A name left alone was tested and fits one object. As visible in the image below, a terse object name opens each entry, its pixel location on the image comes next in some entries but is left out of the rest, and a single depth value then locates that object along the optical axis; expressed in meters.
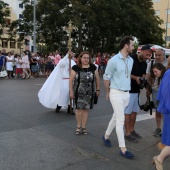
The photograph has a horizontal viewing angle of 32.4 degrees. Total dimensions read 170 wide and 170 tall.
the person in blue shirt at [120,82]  4.69
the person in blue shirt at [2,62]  18.73
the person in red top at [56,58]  20.42
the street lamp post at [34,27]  25.57
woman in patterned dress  5.79
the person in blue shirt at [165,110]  3.78
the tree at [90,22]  26.81
